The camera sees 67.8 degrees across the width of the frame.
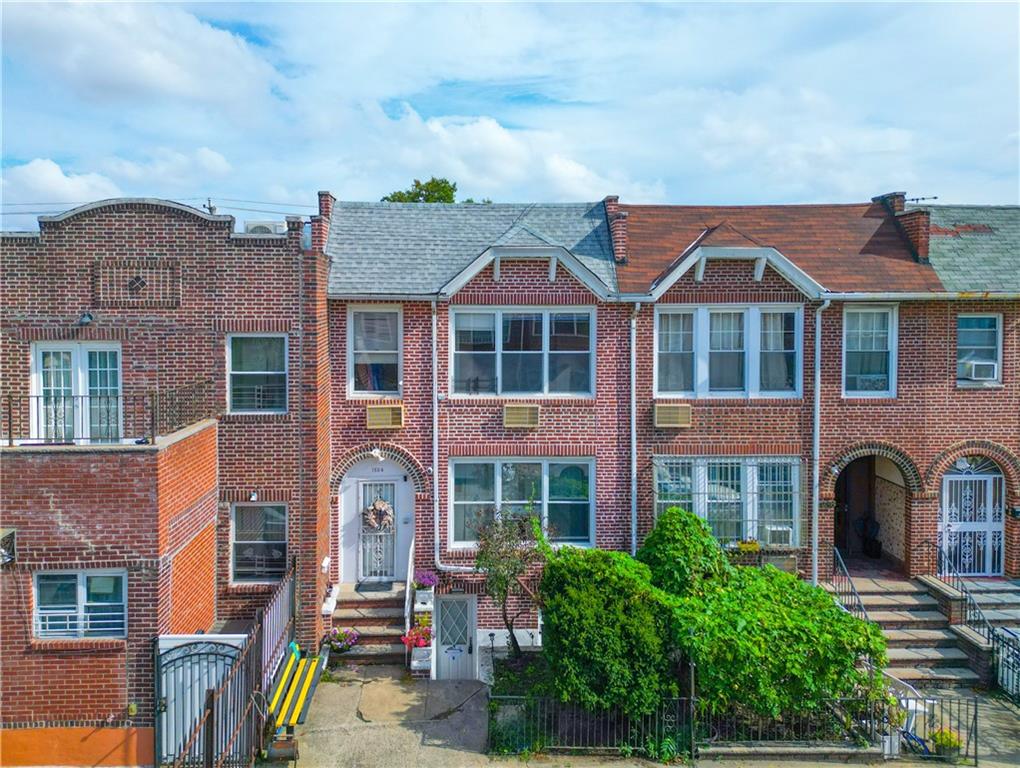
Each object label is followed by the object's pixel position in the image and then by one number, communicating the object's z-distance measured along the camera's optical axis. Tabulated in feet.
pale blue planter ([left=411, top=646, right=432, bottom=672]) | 43.62
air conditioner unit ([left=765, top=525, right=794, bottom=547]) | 49.93
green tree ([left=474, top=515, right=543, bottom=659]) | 42.32
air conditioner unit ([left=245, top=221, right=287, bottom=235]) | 46.56
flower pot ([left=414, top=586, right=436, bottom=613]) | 45.32
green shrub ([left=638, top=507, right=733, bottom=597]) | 39.68
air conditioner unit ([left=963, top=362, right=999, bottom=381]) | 50.62
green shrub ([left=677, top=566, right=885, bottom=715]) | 34.78
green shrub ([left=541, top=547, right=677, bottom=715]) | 35.35
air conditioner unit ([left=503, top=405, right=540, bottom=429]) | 48.57
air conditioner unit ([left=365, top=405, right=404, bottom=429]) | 48.37
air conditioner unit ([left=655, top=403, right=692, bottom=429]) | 48.80
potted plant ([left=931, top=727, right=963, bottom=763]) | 36.58
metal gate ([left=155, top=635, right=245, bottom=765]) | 34.50
